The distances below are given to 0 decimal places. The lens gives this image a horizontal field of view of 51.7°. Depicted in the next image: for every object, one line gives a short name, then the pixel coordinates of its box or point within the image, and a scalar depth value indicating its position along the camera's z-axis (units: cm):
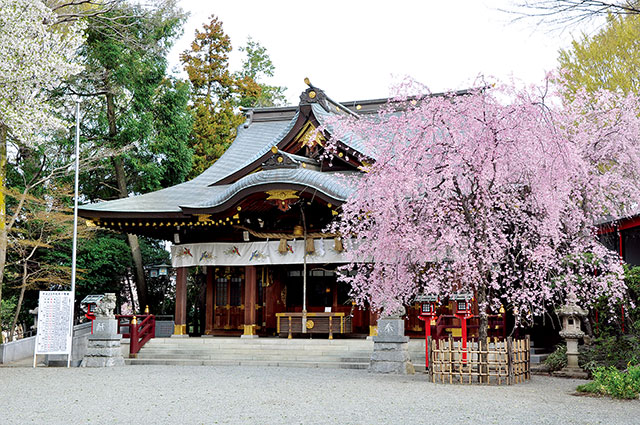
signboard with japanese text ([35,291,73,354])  1459
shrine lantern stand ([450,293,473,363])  1258
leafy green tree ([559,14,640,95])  2178
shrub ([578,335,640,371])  1166
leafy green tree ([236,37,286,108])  3462
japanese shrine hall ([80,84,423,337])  1686
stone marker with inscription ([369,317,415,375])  1287
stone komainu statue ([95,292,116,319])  1529
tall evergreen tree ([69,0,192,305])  2494
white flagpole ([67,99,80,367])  1511
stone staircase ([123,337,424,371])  1505
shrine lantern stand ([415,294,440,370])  1348
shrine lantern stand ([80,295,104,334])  1549
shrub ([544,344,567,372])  1345
